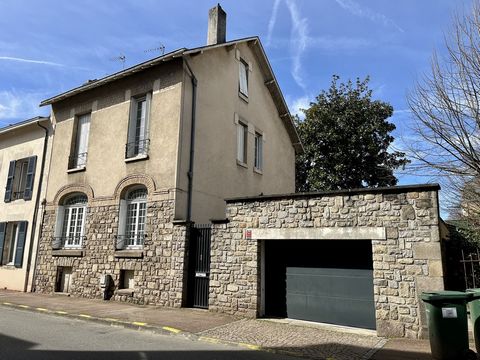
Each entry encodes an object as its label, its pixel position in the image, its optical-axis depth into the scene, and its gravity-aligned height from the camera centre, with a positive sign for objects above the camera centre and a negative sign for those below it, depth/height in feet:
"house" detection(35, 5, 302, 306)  38.22 +10.36
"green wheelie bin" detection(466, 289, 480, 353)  20.79 -2.25
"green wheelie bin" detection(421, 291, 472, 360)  20.01 -2.79
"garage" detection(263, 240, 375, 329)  28.91 -1.06
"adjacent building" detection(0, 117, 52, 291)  49.11 +8.60
